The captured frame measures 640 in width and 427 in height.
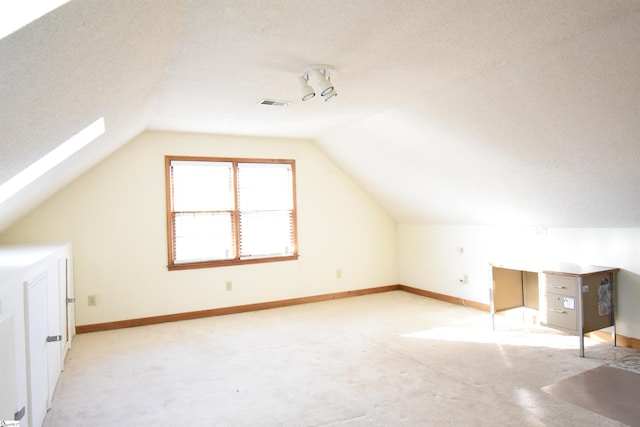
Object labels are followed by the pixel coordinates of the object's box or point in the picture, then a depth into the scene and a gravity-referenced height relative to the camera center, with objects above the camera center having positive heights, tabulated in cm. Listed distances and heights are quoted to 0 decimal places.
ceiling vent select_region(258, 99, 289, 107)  372 +109
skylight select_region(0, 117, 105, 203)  284 +49
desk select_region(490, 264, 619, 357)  346 -76
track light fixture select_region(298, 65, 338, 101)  285 +101
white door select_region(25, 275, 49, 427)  219 -69
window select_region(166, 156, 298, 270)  505 +13
